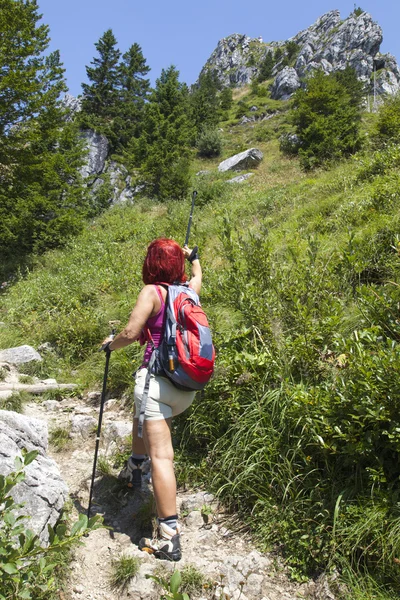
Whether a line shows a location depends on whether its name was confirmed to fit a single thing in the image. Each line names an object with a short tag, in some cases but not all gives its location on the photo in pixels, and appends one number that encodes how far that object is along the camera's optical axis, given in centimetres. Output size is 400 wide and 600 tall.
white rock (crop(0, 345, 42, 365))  628
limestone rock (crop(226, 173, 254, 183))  1914
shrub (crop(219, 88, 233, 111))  5294
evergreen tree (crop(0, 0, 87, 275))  1240
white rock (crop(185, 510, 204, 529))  323
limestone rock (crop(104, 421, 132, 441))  431
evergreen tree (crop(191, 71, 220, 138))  3644
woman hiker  283
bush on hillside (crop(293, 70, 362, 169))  1714
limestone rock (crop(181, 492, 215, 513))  338
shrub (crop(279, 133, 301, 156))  2138
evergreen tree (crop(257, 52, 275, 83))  7246
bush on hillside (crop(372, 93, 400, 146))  1180
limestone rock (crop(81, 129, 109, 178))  2822
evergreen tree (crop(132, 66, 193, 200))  2081
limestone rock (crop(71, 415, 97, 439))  457
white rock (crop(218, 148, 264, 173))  2389
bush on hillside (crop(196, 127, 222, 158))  3192
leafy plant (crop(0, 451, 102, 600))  176
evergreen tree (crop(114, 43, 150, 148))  3089
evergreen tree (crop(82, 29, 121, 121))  3164
